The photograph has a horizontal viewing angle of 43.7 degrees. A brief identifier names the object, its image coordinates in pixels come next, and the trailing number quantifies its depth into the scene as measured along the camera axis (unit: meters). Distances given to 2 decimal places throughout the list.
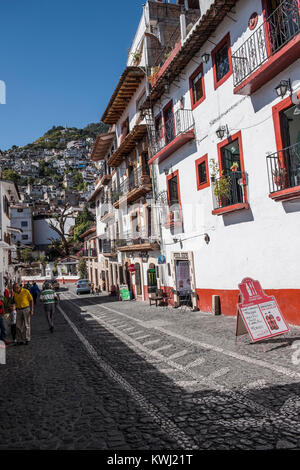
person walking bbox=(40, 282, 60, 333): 12.13
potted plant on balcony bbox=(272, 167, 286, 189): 9.98
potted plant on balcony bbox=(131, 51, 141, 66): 22.08
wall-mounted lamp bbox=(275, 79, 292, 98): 9.82
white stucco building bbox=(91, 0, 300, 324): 10.16
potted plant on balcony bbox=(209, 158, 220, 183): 13.62
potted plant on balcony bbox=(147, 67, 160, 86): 19.14
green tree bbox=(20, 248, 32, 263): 72.38
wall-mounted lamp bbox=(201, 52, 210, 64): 13.86
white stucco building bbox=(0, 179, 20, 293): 26.88
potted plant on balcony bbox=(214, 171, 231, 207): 12.68
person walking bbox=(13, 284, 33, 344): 10.42
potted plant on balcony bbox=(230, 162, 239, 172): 12.13
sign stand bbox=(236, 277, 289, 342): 8.16
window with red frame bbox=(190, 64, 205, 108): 14.66
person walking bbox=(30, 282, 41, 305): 27.63
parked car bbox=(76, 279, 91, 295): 39.17
